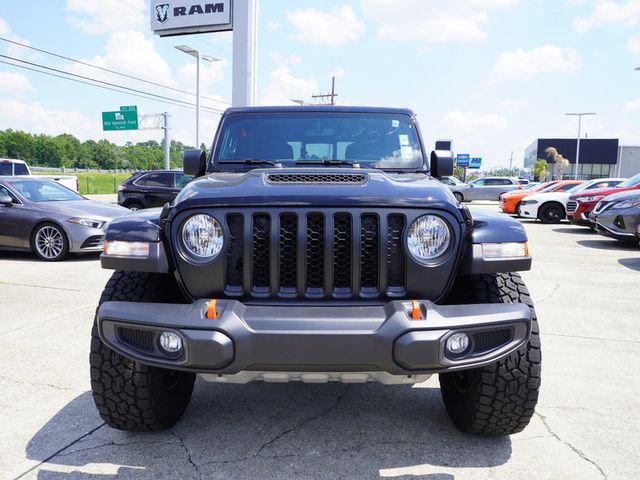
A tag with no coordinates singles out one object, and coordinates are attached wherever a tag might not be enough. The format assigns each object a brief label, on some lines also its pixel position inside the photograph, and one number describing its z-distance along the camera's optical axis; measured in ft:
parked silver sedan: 27.04
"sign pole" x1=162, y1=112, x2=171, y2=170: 111.18
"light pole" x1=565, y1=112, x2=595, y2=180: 161.38
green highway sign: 118.83
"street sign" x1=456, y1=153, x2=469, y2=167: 146.82
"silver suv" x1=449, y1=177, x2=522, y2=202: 92.27
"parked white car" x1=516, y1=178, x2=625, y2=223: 53.42
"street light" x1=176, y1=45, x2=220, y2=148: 86.41
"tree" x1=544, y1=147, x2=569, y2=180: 198.21
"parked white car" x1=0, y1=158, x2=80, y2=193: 50.03
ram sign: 69.62
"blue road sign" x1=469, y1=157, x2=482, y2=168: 222.75
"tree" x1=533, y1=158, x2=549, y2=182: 209.77
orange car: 58.13
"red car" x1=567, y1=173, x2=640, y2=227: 42.09
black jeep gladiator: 6.75
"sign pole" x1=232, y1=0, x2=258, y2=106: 63.87
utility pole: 157.15
